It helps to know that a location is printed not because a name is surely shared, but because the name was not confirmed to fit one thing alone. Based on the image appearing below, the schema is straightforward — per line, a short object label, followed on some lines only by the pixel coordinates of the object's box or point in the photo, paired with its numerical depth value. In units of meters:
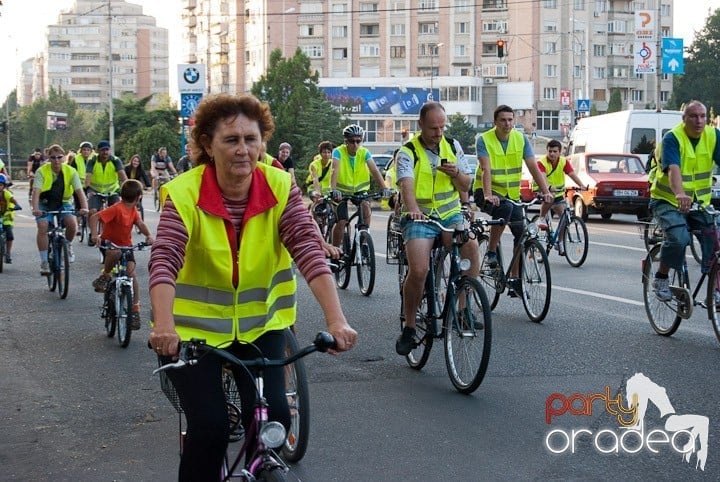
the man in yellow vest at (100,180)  19.50
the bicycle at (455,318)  7.75
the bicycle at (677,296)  9.33
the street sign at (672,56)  38.59
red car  26.39
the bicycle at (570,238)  16.84
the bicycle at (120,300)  10.44
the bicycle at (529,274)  11.12
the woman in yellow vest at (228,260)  4.28
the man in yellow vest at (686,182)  9.72
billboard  95.19
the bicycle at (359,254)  13.73
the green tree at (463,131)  77.75
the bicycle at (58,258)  14.14
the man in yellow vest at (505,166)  11.72
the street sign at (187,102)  28.61
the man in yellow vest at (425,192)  8.55
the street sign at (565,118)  54.09
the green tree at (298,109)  48.38
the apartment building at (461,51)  98.39
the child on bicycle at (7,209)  17.64
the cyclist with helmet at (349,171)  14.66
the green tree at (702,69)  105.12
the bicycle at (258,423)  3.85
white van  30.70
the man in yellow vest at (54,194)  15.04
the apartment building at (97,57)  177.75
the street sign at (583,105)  50.84
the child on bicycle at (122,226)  10.94
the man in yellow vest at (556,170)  17.80
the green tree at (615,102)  96.31
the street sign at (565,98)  63.33
